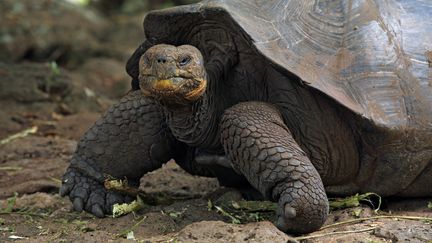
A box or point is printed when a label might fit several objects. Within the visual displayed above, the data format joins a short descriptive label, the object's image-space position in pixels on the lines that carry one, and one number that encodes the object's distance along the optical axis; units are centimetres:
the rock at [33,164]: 1041
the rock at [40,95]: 1513
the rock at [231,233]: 699
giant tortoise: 759
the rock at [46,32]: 1951
